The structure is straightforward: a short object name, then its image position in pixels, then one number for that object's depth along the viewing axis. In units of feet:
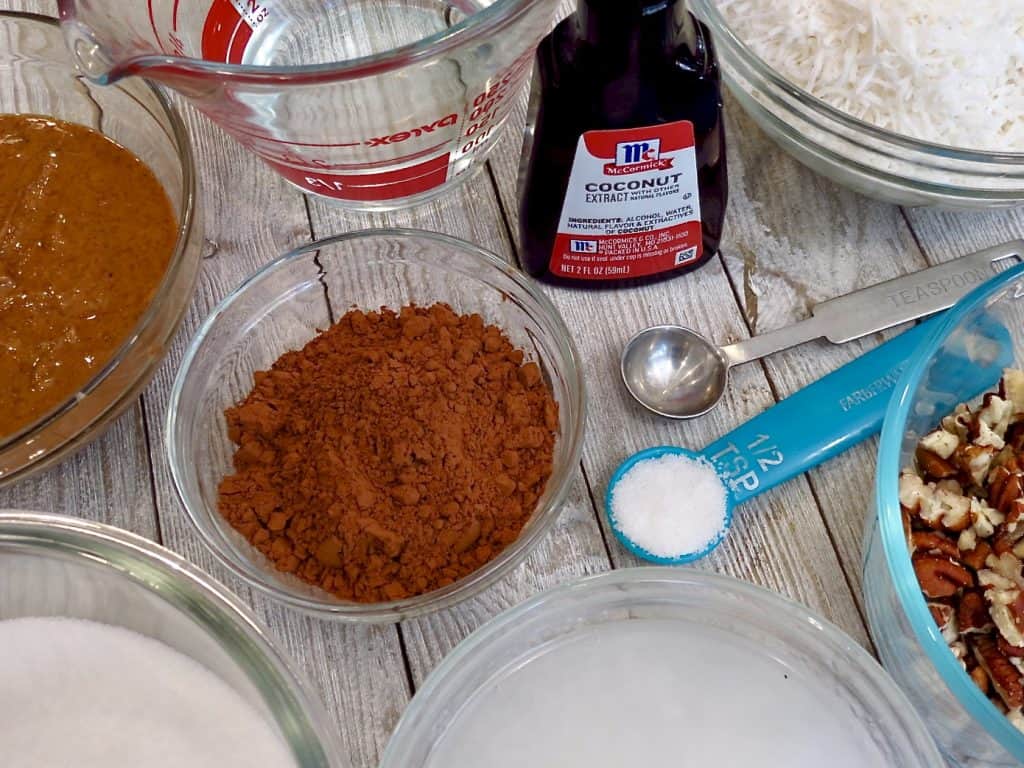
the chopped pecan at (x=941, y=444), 0.62
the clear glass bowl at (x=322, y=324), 0.63
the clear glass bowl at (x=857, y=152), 0.64
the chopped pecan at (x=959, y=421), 0.63
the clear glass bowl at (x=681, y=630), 0.58
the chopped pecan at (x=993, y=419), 0.62
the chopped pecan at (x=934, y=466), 0.62
